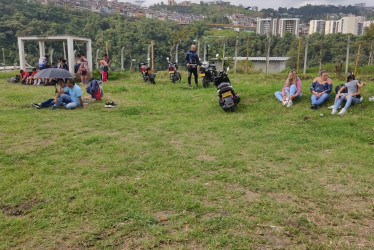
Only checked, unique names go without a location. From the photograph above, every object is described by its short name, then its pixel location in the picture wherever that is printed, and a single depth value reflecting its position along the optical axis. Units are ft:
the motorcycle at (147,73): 46.11
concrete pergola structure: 51.26
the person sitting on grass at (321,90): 26.30
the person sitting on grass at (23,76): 50.18
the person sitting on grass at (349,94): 24.63
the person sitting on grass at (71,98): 29.35
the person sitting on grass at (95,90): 32.89
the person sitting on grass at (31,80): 49.16
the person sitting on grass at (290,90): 27.73
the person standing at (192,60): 38.50
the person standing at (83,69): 47.80
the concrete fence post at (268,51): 46.53
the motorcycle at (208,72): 39.06
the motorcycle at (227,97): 27.20
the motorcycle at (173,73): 46.42
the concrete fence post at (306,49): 43.47
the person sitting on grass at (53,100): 29.63
